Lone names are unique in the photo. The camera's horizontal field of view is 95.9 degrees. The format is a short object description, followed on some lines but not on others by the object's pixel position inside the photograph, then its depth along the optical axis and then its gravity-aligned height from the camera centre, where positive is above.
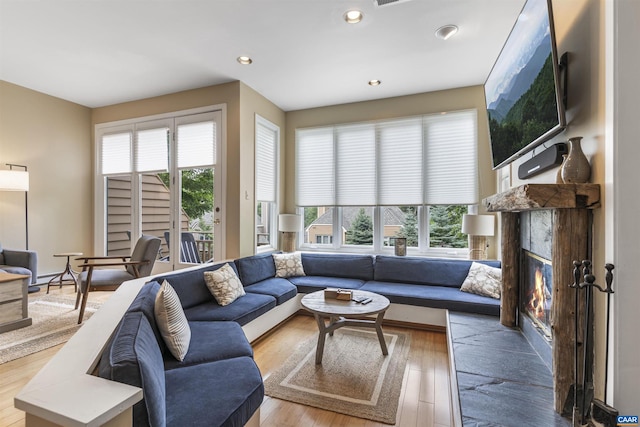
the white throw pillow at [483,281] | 3.04 -0.75
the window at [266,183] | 4.20 +0.44
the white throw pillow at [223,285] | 2.80 -0.73
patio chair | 4.17 -0.53
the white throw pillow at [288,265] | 3.96 -0.74
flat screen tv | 1.45 +0.76
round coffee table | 2.46 -0.85
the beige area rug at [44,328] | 2.60 -1.22
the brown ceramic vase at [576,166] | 1.36 +0.22
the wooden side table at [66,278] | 4.15 -1.00
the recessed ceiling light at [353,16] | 2.44 +1.69
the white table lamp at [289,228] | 4.34 -0.24
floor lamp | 3.61 +0.39
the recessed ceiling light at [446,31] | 2.65 +1.69
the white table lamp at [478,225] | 3.44 -0.15
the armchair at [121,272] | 3.21 -0.74
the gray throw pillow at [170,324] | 1.72 -0.68
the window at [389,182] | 3.98 +0.45
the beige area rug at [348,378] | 1.96 -1.31
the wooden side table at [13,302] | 2.89 -0.94
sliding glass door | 3.97 +0.41
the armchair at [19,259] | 3.78 -0.63
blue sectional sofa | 1.14 -0.88
